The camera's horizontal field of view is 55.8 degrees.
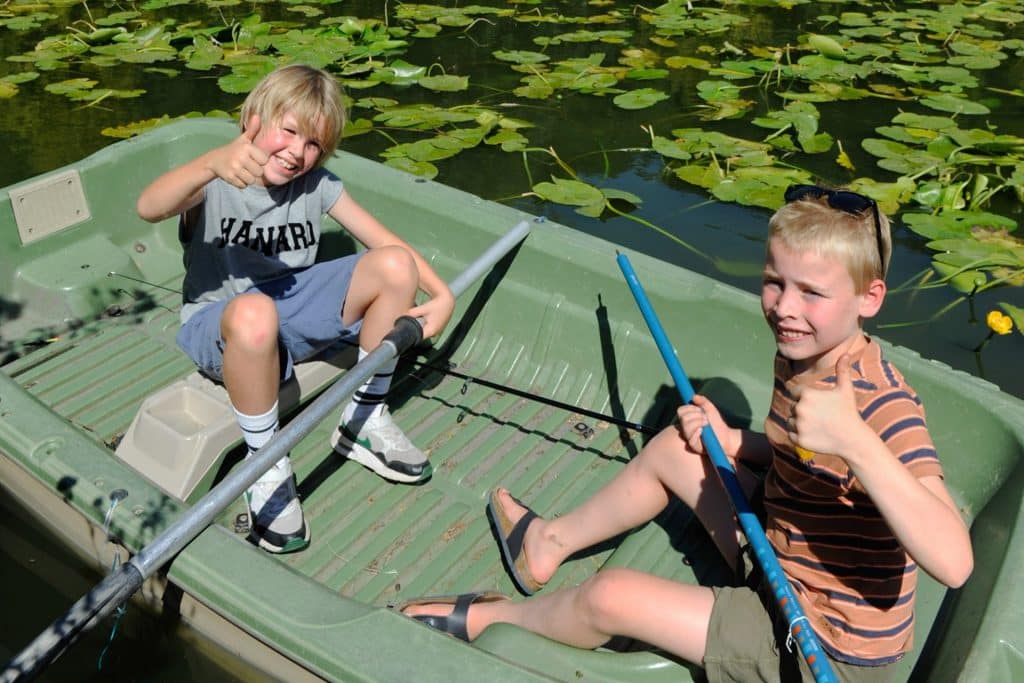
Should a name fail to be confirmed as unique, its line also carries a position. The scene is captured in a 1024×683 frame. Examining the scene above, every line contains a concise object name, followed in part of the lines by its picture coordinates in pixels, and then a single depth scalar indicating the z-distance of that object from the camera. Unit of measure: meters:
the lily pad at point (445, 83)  4.45
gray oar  1.40
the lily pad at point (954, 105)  4.16
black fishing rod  2.19
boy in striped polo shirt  1.39
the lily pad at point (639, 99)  4.23
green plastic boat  1.48
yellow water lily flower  2.56
